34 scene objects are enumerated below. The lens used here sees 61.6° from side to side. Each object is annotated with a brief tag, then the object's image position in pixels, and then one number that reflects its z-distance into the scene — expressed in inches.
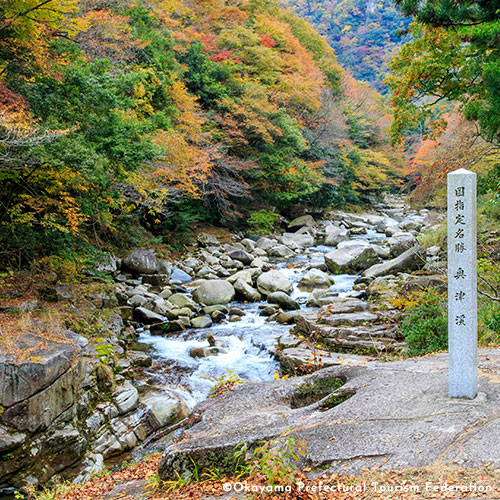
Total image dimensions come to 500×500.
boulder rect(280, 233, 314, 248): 858.4
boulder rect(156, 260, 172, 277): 564.1
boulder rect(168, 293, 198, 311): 458.1
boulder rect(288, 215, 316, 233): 990.4
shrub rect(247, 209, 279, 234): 873.5
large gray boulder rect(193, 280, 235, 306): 478.6
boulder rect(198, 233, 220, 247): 754.2
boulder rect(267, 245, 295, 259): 755.4
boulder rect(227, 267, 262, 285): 536.7
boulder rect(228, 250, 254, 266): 681.0
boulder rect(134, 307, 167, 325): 413.7
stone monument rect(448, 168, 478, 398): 148.7
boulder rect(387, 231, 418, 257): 626.5
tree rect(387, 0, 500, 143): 266.1
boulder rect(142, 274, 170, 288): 522.6
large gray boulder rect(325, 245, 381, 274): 595.5
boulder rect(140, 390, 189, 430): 253.3
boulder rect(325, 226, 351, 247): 866.8
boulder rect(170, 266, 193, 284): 566.3
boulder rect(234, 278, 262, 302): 498.0
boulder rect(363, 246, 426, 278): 494.3
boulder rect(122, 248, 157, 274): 550.9
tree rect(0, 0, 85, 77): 283.6
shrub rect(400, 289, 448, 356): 266.1
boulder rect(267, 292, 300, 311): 465.4
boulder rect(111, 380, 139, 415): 253.0
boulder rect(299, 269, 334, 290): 539.2
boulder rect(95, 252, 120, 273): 421.4
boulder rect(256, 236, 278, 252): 794.2
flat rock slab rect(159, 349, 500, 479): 123.7
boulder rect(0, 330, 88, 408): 205.2
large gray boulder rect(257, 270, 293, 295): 512.7
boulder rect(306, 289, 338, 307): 442.9
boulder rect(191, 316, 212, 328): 413.7
